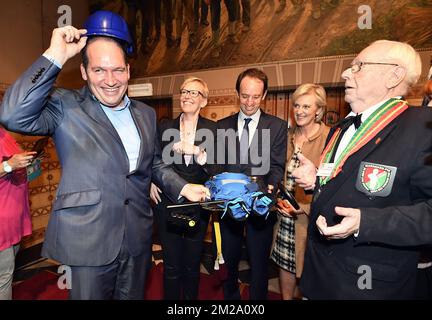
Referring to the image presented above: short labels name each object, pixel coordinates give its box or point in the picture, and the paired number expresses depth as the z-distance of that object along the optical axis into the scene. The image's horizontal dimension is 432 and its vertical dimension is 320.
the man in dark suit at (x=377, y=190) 1.18
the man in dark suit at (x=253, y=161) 2.31
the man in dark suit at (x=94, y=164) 1.34
